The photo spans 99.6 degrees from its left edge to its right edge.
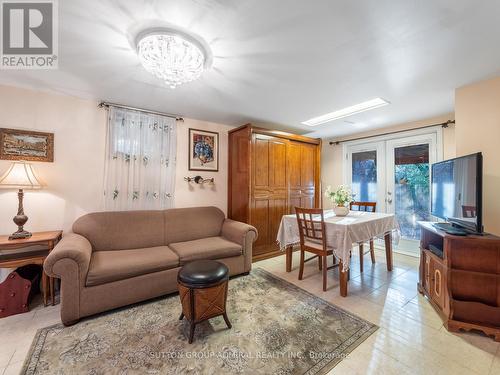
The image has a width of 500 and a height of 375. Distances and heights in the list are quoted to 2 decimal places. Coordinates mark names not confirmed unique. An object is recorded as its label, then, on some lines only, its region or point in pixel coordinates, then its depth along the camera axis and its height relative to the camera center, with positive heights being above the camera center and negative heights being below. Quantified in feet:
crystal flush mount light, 5.10 +3.41
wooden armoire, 11.64 +0.57
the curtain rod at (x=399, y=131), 10.80 +3.46
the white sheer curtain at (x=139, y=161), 9.56 +1.27
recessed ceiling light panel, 9.46 +3.87
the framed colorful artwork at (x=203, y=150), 11.76 +2.14
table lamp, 7.11 +0.16
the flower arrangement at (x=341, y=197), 9.97 -0.41
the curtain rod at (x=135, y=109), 9.33 +3.70
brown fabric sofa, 6.24 -2.49
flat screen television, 5.79 -0.08
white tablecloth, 7.76 -1.71
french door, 12.05 +0.75
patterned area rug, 4.76 -4.02
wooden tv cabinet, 5.66 -2.65
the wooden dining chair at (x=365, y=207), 11.09 -1.08
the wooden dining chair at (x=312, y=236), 8.27 -1.99
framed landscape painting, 7.73 +1.59
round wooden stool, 5.63 -2.86
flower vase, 9.97 -1.03
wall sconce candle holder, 11.68 +0.45
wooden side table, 6.70 -2.35
